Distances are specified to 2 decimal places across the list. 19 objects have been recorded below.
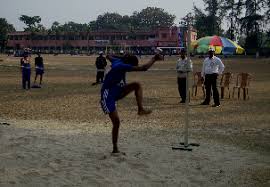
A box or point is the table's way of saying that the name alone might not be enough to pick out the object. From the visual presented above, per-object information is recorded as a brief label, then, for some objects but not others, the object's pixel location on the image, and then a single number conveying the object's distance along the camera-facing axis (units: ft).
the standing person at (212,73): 51.13
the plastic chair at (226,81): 60.18
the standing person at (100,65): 81.93
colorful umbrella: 99.49
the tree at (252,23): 278.87
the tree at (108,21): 544.62
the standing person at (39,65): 76.23
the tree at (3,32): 402.11
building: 352.08
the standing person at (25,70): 69.21
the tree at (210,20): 337.52
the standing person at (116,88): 26.37
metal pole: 29.04
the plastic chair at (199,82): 62.03
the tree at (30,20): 459.73
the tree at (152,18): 521.65
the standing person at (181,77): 53.33
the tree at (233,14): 318.86
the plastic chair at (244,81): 58.99
